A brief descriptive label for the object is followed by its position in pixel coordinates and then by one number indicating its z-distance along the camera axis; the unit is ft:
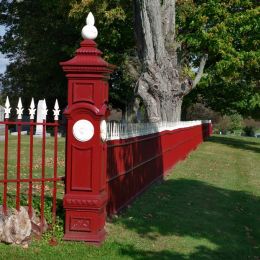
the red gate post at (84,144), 23.41
